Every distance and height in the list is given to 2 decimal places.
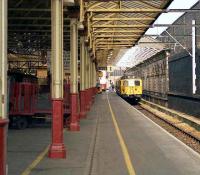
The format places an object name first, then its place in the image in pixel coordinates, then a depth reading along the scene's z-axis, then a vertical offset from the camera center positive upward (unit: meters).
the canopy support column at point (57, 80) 13.77 +0.11
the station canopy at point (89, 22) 25.34 +3.74
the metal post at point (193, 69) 32.91 +0.92
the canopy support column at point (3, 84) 7.26 +0.01
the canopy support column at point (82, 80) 28.46 +0.23
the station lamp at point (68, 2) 16.34 +2.57
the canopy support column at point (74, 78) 20.83 +0.25
